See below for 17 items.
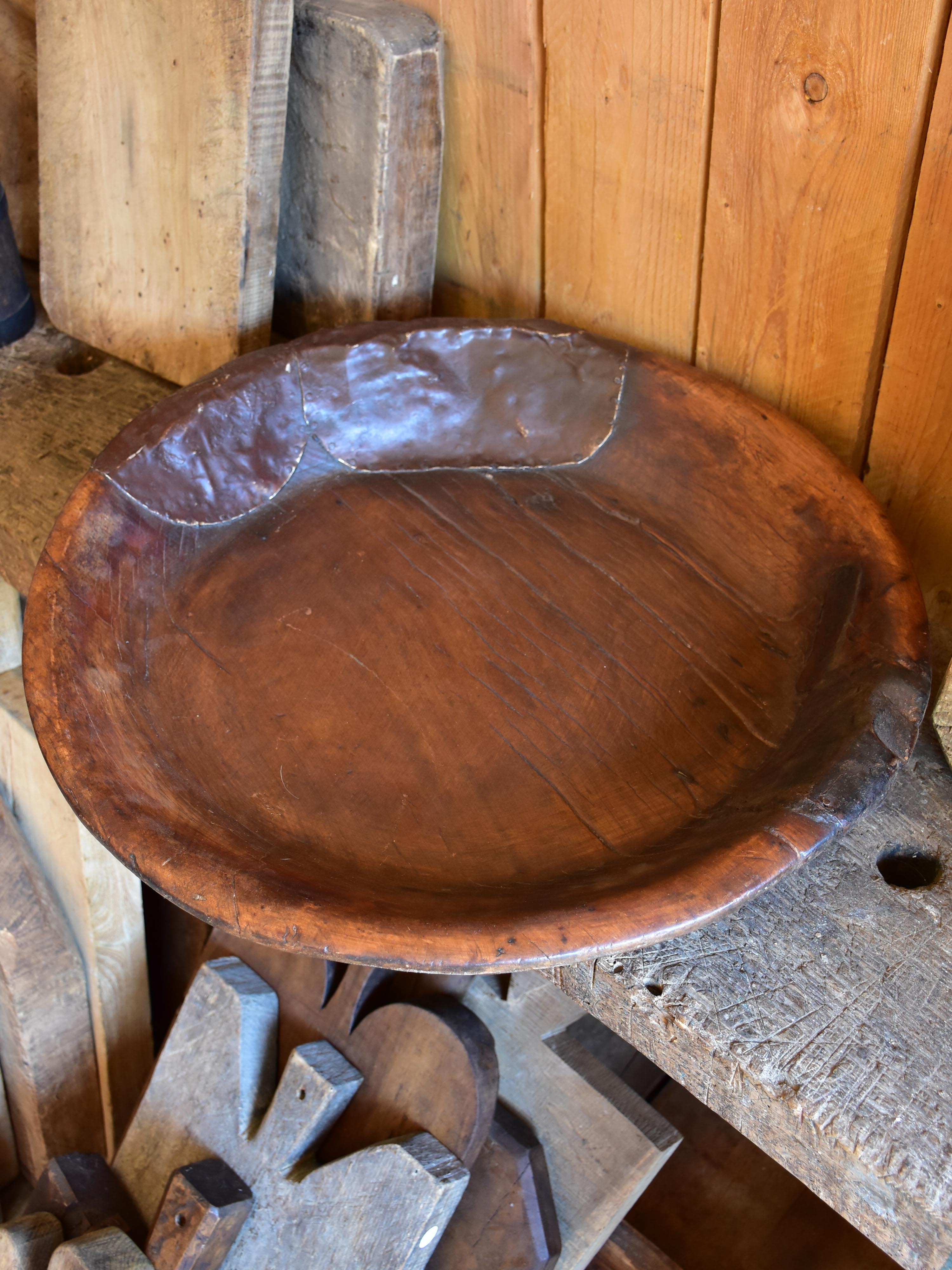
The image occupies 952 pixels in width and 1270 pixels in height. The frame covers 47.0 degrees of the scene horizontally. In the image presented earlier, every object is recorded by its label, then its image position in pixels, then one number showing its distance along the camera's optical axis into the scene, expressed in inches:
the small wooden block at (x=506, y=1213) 36.0
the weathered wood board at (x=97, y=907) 45.9
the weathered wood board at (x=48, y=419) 40.1
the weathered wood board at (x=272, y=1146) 35.5
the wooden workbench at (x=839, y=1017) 22.4
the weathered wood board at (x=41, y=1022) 47.2
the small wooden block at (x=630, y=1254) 38.6
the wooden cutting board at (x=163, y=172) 39.2
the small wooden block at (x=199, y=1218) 38.1
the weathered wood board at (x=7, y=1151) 52.8
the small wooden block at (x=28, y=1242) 41.1
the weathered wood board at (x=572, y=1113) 36.8
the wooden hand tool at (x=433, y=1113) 36.3
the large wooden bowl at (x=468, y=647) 22.6
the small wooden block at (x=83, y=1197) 42.9
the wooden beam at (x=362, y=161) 38.4
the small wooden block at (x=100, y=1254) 38.6
